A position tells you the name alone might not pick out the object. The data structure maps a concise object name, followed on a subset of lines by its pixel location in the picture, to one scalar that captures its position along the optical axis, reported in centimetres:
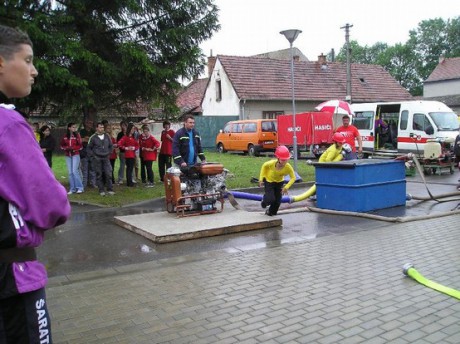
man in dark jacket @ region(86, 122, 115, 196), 1209
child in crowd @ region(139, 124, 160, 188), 1405
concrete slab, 766
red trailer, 2280
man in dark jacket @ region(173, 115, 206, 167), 965
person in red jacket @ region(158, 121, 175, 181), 1435
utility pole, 3022
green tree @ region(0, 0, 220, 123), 1144
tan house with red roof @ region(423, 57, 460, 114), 5784
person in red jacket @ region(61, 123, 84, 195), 1219
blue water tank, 941
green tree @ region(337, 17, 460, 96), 8506
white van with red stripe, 1850
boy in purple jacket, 181
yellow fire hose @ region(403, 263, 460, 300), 478
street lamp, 1385
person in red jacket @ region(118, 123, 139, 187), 1356
